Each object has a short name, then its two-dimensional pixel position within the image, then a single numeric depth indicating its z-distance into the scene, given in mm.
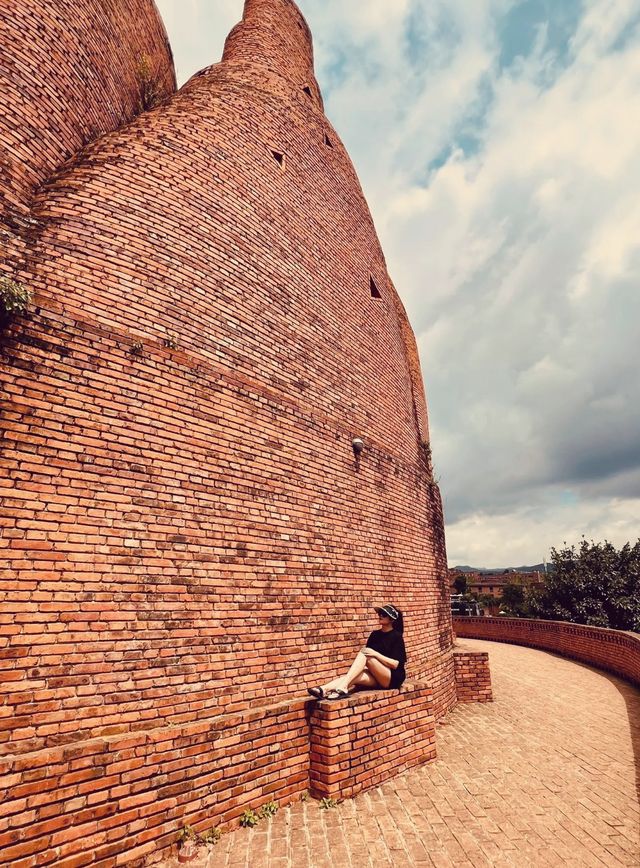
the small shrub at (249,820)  3407
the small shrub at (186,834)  3090
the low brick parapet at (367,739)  3834
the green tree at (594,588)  14344
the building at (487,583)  76375
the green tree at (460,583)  61375
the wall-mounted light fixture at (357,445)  6265
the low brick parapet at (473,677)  7168
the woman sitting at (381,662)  4340
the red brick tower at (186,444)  3148
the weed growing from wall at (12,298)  3197
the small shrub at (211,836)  3164
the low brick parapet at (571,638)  9328
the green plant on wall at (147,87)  7879
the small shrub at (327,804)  3652
